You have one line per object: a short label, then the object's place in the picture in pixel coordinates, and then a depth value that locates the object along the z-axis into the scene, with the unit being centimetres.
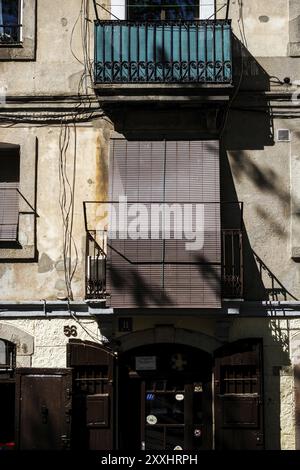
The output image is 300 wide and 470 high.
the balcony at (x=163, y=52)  1288
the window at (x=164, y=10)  1377
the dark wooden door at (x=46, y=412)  1264
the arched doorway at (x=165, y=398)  1302
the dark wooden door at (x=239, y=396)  1264
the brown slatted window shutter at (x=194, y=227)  1261
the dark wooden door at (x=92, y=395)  1277
